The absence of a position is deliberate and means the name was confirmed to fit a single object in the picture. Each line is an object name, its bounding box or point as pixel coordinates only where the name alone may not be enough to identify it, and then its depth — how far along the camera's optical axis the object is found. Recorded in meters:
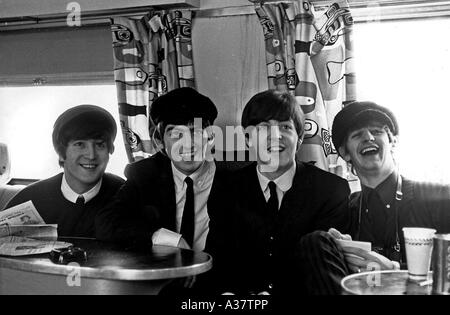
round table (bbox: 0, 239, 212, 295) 1.42
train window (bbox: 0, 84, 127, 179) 2.89
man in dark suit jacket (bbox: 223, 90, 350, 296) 1.83
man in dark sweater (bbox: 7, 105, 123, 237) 2.11
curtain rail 2.20
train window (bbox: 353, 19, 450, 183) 2.22
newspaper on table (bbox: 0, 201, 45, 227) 1.86
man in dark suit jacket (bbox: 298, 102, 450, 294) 1.75
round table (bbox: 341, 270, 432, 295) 1.18
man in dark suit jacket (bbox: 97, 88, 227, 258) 2.02
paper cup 1.23
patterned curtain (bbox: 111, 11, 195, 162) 2.54
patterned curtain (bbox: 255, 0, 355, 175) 2.25
